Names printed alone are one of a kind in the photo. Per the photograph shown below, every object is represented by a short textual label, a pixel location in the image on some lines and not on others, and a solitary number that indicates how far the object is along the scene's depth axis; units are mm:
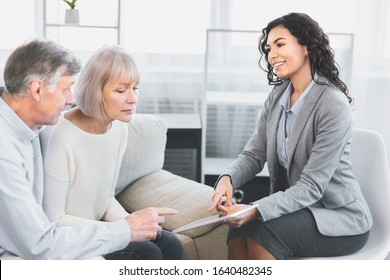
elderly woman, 3671
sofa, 4170
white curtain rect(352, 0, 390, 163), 5701
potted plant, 5493
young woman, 3811
